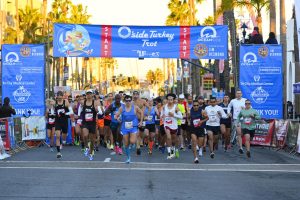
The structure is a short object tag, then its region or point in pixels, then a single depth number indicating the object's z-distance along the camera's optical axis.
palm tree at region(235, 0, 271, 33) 32.07
